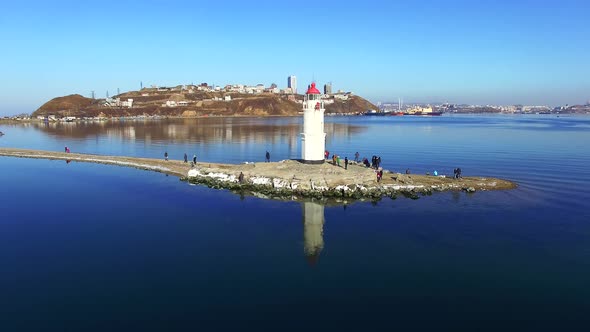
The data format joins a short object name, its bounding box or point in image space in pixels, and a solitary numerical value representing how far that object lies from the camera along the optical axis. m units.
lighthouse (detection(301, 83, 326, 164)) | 33.38
